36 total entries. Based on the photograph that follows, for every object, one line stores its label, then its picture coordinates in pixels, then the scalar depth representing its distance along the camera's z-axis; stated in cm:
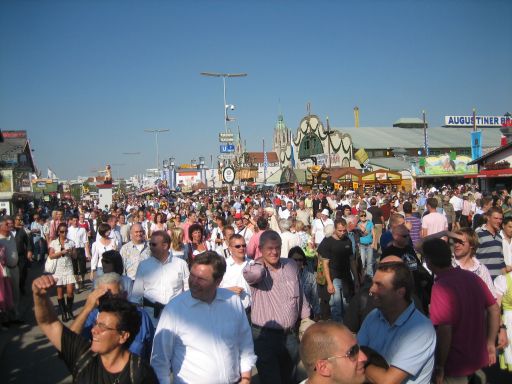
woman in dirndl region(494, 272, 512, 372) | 461
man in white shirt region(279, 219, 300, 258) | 804
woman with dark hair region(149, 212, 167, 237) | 1067
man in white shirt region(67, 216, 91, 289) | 1038
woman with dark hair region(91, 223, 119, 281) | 762
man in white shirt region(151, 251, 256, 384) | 304
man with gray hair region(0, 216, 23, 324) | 736
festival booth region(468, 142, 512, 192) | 2678
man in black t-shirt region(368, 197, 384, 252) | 1244
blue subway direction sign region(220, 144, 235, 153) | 2014
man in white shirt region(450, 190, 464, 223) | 1644
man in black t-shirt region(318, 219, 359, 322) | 675
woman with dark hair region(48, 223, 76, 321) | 788
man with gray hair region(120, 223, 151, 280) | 652
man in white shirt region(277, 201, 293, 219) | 1414
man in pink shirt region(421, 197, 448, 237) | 880
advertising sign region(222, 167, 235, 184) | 1941
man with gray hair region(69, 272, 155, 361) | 334
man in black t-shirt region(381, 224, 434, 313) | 539
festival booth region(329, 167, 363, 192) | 3786
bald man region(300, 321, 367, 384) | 207
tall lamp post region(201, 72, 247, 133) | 2095
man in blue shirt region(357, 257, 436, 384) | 259
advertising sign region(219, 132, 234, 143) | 2038
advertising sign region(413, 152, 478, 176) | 3872
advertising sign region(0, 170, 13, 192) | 2297
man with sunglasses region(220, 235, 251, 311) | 484
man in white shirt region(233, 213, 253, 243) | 887
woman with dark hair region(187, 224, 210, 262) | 732
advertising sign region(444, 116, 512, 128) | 6844
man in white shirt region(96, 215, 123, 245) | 952
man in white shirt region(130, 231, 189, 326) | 480
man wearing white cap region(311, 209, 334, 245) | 1010
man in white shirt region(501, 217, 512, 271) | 598
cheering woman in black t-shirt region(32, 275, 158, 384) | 259
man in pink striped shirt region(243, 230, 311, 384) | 413
